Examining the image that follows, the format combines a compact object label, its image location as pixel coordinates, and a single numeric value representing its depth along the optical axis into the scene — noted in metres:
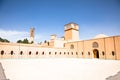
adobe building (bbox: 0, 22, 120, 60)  17.96
